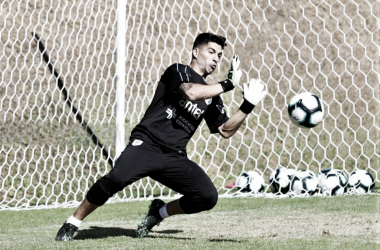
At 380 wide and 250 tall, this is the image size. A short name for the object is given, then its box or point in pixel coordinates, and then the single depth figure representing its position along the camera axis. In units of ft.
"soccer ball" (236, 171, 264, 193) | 54.66
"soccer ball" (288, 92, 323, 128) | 36.06
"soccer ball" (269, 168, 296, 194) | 53.47
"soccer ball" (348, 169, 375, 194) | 52.03
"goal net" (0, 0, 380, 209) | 58.65
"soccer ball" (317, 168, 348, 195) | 51.88
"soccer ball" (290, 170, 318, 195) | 52.19
